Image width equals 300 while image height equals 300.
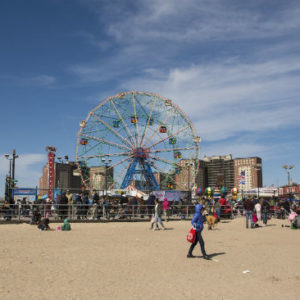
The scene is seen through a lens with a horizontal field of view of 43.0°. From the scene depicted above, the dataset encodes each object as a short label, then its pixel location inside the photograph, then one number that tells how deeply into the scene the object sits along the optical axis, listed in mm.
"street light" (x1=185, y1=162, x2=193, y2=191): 44506
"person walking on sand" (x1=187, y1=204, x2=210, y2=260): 10031
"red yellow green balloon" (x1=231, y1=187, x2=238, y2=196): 36644
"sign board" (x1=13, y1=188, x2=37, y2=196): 23047
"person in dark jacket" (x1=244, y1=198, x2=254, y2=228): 19188
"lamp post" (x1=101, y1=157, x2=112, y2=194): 44250
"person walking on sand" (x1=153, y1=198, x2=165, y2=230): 18016
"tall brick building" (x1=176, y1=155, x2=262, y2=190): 171250
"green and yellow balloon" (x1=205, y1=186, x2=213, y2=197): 34969
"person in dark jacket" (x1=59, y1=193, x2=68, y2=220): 21719
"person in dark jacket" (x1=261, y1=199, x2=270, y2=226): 21323
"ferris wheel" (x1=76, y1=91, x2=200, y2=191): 44969
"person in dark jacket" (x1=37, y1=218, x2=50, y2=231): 17047
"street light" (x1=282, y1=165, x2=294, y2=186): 49838
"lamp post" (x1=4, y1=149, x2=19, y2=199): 35022
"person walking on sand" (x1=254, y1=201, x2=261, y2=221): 21125
